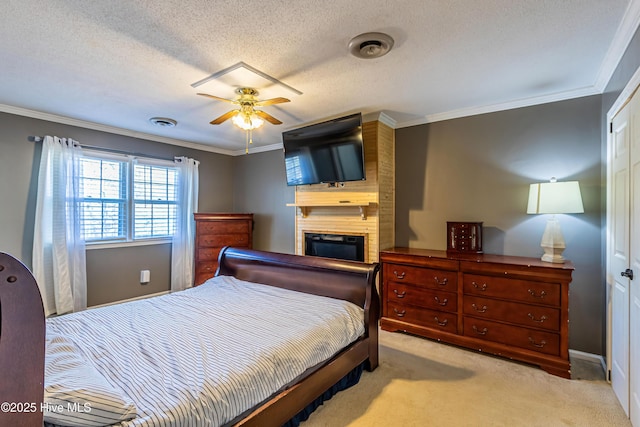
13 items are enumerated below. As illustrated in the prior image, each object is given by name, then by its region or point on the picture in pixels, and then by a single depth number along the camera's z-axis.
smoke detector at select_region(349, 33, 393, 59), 2.01
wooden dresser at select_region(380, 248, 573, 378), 2.56
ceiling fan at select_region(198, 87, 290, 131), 2.68
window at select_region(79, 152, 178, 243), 4.07
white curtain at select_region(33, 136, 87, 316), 3.57
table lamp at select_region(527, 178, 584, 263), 2.62
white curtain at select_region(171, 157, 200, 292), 4.79
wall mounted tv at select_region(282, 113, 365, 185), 3.50
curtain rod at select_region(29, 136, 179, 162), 3.60
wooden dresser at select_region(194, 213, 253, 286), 4.73
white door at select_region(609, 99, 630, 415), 2.01
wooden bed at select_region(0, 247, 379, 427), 0.80
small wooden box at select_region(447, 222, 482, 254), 3.29
